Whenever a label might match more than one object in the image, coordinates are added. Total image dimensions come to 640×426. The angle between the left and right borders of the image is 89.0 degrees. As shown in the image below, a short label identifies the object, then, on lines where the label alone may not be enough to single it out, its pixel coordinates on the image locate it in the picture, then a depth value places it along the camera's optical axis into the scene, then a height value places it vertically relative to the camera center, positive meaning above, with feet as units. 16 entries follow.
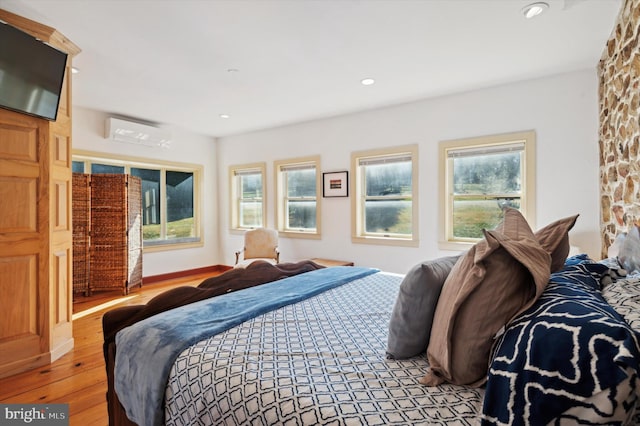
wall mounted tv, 7.15 +3.32
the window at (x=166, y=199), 16.75 +0.87
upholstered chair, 16.16 -1.58
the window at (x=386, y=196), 13.52 +0.74
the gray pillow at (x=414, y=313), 3.97 -1.24
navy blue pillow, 2.11 -1.11
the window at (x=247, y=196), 18.65 +1.05
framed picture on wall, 15.19 +1.38
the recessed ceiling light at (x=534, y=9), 7.05 +4.49
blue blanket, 4.17 -1.76
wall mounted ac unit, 14.96 +3.92
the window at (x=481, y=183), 11.23 +1.11
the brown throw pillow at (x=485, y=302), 3.14 -0.87
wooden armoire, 7.71 -0.46
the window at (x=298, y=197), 16.51 +0.90
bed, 2.26 -1.77
